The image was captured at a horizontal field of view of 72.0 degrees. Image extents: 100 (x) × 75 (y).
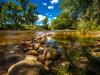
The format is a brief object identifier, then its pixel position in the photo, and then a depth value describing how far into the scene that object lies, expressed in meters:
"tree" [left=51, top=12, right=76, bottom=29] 29.98
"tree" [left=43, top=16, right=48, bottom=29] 43.34
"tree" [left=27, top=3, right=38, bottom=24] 38.17
